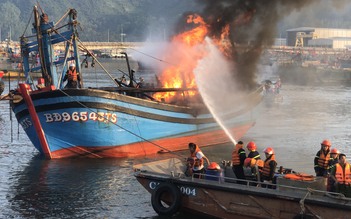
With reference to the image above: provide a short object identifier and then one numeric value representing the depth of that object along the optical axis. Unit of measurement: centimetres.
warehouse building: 17738
